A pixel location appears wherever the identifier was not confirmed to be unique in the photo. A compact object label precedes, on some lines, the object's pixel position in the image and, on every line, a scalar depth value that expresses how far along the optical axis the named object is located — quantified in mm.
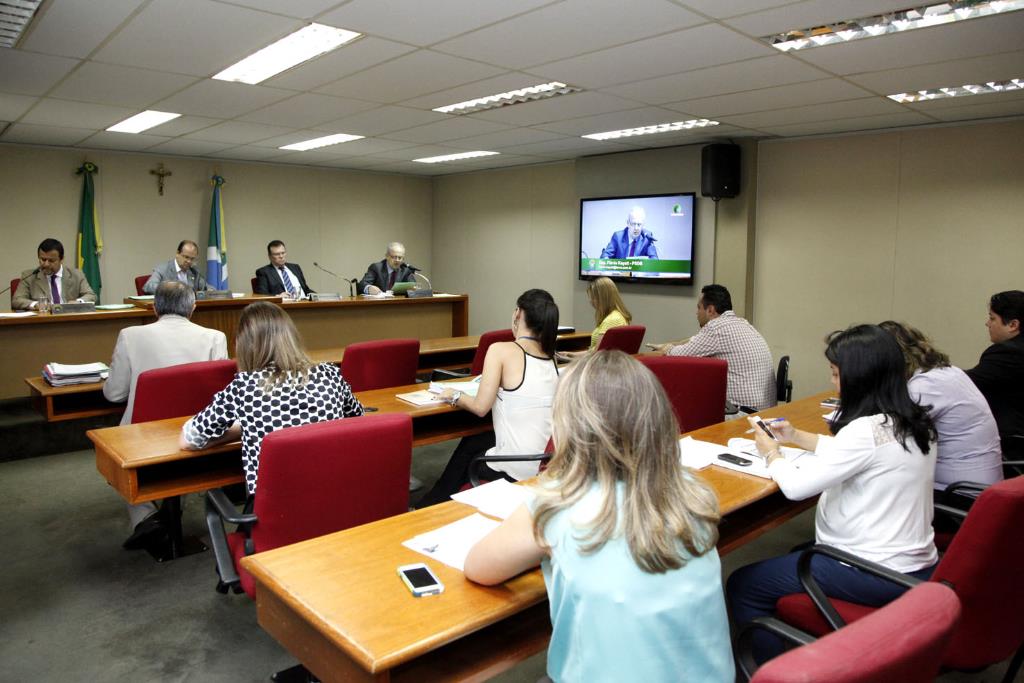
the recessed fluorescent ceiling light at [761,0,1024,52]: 3197
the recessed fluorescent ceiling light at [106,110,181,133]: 5861
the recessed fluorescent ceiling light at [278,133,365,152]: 6979
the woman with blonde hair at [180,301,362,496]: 2422
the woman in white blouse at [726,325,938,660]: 1911
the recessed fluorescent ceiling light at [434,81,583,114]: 4880
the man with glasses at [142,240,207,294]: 6438
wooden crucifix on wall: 8289
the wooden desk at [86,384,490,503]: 2521
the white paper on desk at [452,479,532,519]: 1950
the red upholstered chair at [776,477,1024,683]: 1626
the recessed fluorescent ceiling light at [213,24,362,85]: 3705
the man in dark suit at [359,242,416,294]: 7566
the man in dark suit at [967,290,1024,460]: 3209
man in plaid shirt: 4090
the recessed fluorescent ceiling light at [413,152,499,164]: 8148
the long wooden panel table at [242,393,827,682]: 1343
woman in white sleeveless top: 2895
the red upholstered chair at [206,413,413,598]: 2033
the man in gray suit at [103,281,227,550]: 3418
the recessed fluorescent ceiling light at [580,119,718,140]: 5977
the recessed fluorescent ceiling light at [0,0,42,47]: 3180
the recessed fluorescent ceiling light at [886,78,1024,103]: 4633
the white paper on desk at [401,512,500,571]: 1664
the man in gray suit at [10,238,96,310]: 5762
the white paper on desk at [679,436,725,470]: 2424
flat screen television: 7164
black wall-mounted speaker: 6586
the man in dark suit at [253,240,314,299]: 7445
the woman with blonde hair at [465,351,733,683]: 1227
